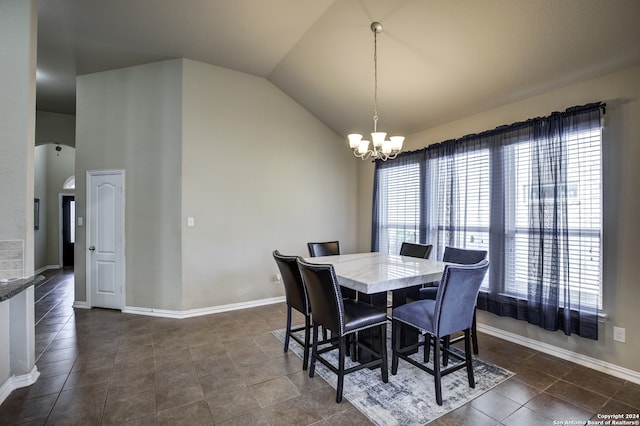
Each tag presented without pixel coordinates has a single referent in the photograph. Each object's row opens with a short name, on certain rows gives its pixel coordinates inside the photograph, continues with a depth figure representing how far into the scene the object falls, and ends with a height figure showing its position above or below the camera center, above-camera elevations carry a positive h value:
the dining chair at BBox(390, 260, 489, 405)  2.15 -0.79
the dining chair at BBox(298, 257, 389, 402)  2.20 -0.81
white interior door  4.16 -0.34
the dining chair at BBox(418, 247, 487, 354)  2.97 -0.50
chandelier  2.73 +0.68
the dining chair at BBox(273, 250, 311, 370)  2.66 -0.70
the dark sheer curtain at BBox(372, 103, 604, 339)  2.71 +0.03
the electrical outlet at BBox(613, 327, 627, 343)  2.53 -1.03
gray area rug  2.06 -1.38
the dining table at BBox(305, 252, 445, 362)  2.25 -0.50
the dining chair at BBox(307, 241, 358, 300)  3.71 -0.45
